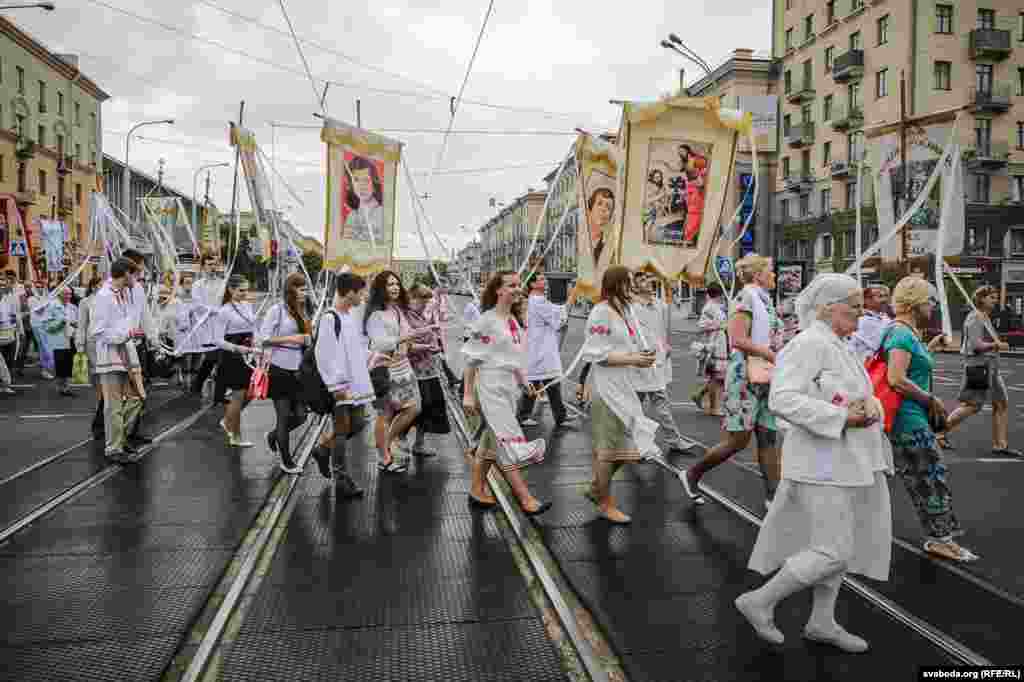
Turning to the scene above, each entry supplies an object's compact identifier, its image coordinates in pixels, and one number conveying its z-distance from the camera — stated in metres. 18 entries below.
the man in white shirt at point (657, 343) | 8.30
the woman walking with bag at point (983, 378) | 8.60
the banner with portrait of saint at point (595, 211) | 7.50
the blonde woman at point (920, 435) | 5.09
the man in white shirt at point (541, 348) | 10.91
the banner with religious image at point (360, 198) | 9.37
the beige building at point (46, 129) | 46.88
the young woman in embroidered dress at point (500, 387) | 6.05
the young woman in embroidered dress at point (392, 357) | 7.78
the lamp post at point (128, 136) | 29.72
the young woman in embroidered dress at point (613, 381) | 5.88
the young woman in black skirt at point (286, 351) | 7.77
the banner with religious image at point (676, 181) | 6.86
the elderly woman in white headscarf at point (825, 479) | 3.65
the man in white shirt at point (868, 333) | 8.89
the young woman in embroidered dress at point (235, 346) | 9.11
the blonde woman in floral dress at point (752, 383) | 6.08
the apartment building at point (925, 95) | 38.88
